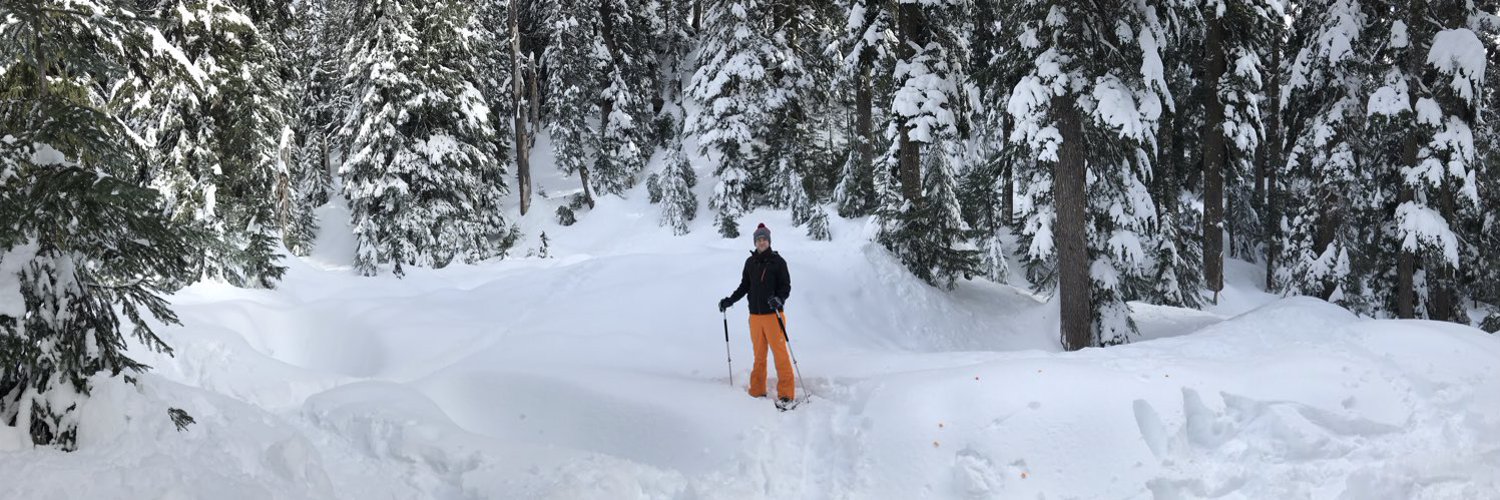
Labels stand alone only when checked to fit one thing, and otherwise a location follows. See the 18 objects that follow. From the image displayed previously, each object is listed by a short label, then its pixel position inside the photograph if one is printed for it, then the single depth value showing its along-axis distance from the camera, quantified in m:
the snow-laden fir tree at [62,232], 4.36
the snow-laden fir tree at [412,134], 18.75
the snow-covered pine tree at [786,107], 23.39
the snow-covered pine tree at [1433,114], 11.74
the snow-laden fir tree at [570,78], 30.64
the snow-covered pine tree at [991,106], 11.19
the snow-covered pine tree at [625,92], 31.09
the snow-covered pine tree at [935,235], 13.67
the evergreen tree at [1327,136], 13.31
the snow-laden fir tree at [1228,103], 16.14
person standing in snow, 7.61
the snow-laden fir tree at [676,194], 26.58
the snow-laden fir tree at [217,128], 12.27
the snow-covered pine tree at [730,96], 23.50
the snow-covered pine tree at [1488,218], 13.75
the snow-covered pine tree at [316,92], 32.28
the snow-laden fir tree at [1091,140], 9.98
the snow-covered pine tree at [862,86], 13.48
